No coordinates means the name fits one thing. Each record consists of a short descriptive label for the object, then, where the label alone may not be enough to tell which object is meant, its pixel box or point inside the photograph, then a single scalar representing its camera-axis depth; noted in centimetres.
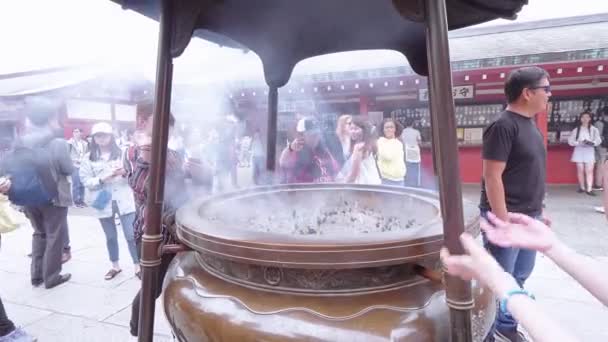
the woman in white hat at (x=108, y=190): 388
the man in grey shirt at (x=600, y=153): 809
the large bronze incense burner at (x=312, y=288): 122
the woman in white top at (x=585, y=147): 773
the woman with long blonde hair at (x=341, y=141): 452
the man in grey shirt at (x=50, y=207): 367
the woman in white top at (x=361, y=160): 437
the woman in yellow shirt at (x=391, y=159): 484
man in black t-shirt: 238
